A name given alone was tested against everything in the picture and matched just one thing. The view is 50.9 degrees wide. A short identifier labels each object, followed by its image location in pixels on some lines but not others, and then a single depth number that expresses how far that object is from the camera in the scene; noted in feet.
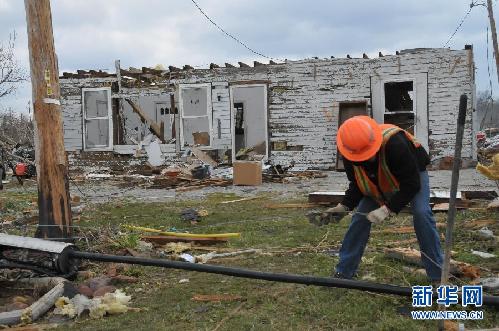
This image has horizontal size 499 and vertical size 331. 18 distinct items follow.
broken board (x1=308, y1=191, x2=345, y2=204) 30.66
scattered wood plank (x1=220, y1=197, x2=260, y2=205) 35.93
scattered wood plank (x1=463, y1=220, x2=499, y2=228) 23.39
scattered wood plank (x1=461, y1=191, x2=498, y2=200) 29.89
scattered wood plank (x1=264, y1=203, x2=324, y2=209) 31.55
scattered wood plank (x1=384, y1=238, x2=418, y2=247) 20.96
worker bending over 13.87
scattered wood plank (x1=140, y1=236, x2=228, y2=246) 22.36
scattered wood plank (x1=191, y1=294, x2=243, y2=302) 14.98
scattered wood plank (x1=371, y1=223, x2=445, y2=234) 23.44
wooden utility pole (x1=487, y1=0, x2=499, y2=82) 58.04
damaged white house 52.37
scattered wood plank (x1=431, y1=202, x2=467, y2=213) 27.22
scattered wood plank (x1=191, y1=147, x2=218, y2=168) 57.88
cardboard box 46.24
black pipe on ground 12.67
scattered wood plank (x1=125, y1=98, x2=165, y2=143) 61.33
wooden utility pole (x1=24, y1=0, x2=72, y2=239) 20.86
